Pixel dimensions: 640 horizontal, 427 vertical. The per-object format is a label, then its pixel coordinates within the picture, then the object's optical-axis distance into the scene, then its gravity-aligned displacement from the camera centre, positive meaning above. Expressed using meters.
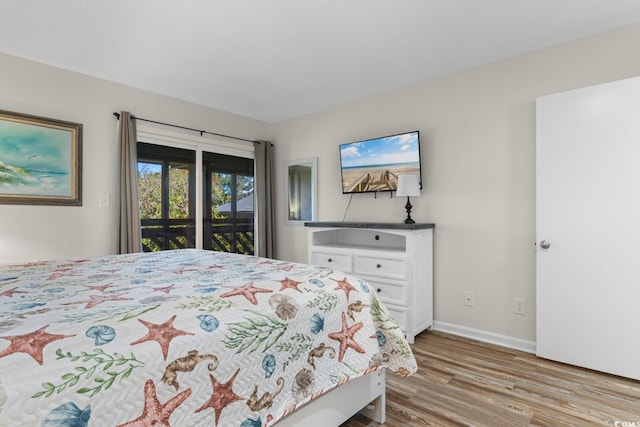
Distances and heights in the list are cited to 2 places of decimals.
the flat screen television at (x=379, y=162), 3.17 +0.52
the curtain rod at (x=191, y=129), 3.19 +0.96
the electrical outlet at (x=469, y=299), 2.89 -0.75
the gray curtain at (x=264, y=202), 4.34 +0.15
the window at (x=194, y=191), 3.47 +0.26
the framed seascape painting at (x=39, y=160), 2.64 +0.46
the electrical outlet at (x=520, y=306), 2.62 -0.75
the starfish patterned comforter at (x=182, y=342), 0.74 -0.37
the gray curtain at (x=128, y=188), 3.15 +0.25
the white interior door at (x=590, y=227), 2.13 -0.10
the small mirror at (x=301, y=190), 4.14 +0.31
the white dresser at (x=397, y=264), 2.77 -0.46
